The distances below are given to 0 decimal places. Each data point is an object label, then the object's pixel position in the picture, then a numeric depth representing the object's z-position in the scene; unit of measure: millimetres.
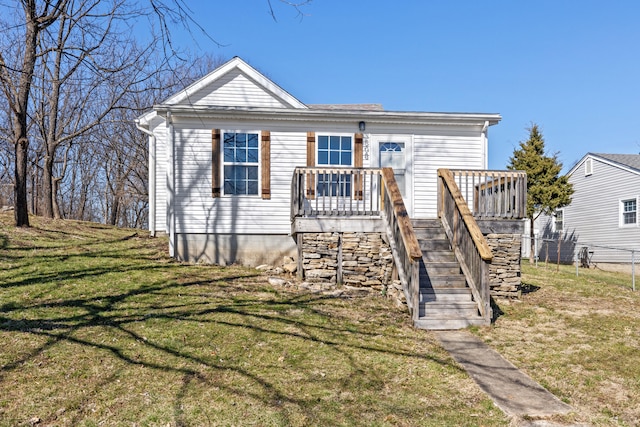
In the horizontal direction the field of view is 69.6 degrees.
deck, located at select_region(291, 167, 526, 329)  7211
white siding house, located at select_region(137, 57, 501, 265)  10609
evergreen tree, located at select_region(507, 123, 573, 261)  20844
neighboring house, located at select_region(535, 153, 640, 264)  18609
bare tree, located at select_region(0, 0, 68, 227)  11438
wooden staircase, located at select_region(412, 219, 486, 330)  7078
